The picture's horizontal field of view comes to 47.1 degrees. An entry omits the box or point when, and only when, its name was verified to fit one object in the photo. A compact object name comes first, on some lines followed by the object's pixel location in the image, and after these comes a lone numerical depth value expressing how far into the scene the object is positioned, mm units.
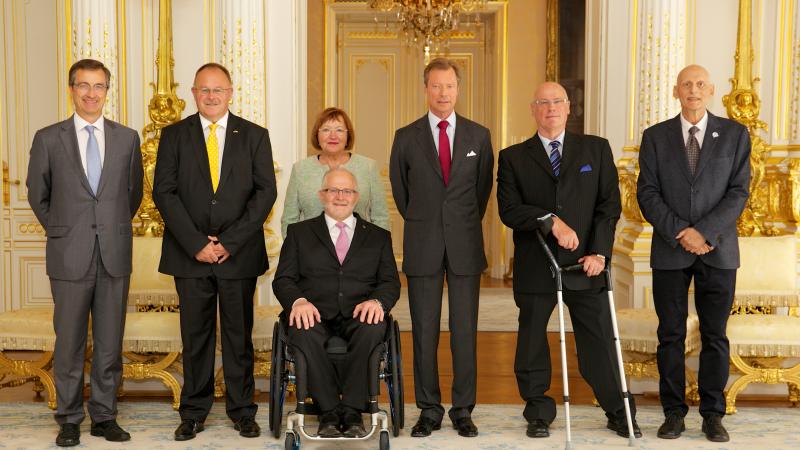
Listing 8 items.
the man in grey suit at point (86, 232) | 4016
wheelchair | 3797
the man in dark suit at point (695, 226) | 4062
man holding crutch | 4066
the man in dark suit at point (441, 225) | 4148
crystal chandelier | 8969
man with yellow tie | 4102
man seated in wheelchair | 3889
